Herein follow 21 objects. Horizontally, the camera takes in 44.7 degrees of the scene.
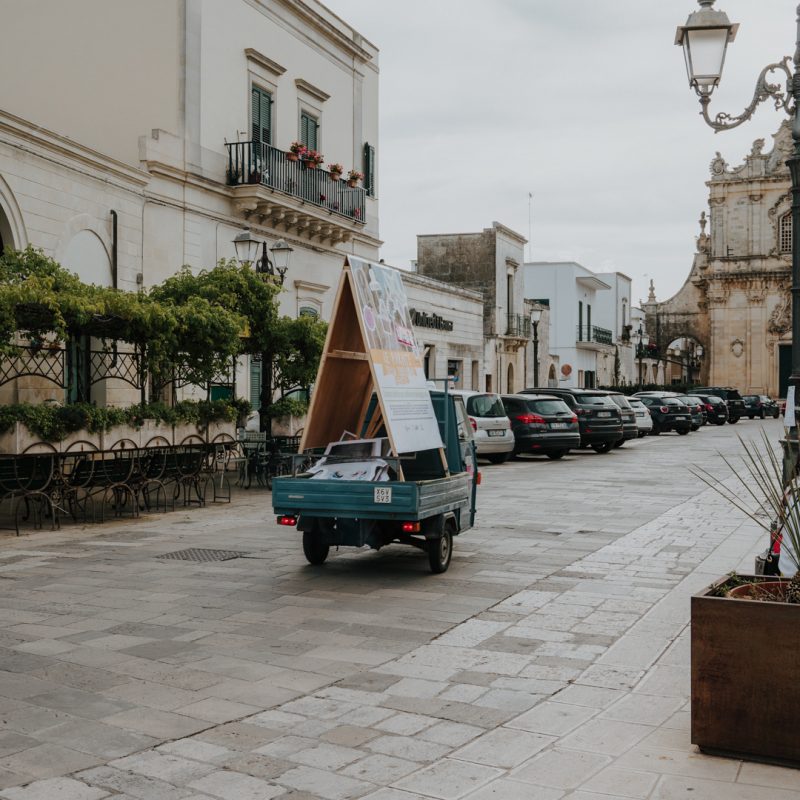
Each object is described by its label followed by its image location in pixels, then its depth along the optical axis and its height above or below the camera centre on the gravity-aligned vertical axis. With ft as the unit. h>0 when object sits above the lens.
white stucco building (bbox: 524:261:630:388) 205.77 +19.68
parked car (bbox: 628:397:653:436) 107.45 -1.91
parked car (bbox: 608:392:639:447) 92.02 -1.77
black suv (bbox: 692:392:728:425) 149.69 -1.05
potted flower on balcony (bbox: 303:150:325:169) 77.25 +19.18
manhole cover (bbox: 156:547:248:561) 32.60 -5.34
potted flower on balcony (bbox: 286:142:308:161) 76.02 +19.52
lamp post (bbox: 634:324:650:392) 177.88 +10.80
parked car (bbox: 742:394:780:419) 177.78 -0.85
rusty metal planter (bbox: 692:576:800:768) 14.32 -4.14
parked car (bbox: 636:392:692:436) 117.80 -1.73
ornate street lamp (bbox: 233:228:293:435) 57.06 +7.73
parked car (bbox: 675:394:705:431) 123.95 -0.91
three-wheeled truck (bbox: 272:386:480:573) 27.94 -2.98
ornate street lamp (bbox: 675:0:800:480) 29.63 +10.43
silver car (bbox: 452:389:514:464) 71.92 -1.79
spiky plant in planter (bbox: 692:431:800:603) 15.38 -1.78
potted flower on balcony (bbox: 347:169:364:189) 84.48 +19.36
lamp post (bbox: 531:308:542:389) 117.19 +9.85
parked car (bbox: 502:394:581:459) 76.59 -1.88
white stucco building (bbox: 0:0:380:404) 54.85 +18.39
